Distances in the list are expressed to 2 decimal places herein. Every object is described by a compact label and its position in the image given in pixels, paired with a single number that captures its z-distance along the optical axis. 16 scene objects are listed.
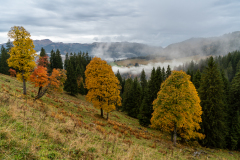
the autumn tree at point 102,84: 23.28
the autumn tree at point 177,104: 18.78
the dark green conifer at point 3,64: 59.69
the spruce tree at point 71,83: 55.91
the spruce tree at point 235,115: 27.60
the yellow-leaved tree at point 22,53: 20.42
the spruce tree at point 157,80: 37.64
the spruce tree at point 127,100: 51.44
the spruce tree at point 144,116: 33.84
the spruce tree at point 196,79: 40.05
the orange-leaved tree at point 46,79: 21.42
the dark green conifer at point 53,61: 72.56
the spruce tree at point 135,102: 47.94
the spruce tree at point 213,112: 24.53
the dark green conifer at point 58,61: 73.19
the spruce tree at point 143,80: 66.72
